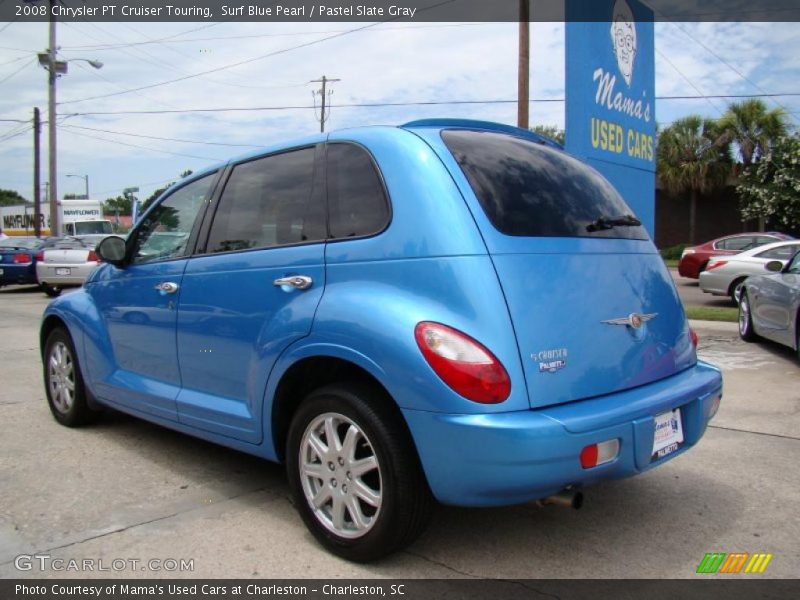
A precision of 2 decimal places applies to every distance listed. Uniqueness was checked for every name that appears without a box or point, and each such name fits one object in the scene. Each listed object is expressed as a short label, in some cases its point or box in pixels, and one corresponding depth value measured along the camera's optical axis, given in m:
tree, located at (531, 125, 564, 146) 44.18
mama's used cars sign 8.48
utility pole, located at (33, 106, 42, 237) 35.50
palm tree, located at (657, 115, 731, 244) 29.53
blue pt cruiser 2.55
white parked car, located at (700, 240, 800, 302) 13.03
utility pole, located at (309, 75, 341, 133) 37.34
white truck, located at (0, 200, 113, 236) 33.47
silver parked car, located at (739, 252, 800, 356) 7.03
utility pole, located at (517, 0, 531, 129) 14.82
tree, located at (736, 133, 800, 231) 25.33
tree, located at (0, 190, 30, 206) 102.44
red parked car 17.05
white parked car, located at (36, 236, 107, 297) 16.05
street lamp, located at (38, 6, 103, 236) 26.51
